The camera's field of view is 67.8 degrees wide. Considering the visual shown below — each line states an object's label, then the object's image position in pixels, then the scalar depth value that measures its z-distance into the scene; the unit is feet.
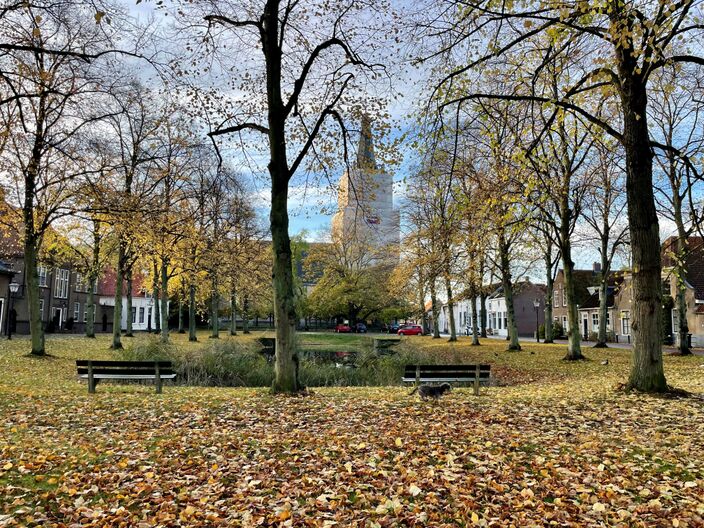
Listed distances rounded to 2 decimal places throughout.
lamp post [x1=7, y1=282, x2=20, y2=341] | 93.39
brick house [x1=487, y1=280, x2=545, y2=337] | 214.07
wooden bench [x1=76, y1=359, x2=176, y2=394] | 39.09
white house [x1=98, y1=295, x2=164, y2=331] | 210.22
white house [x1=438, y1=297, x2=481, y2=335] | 234.99
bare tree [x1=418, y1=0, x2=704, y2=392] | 32.17
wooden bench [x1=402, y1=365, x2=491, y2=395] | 39.05
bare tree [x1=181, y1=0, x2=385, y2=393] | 35.55
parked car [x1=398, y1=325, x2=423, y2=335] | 198.90
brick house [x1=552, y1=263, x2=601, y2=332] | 172.45
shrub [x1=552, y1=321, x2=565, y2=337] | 168.66
